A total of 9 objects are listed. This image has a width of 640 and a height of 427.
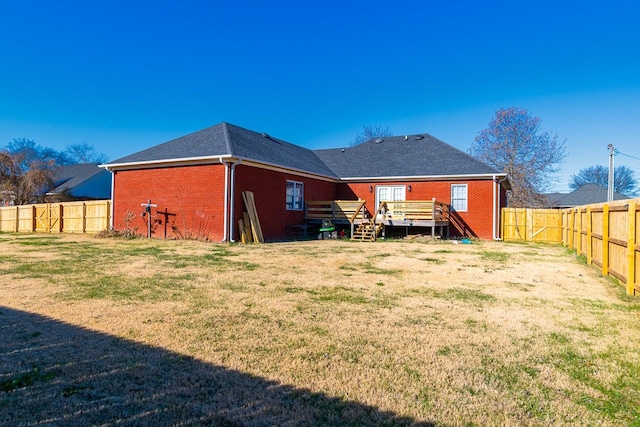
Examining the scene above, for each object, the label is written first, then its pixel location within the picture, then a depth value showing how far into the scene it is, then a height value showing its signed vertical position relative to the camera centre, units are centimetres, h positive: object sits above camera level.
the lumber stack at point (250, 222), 1486 -39
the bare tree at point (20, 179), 2680 +229
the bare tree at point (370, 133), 4634 +1052
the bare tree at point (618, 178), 5229 +577
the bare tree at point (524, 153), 3170 +560
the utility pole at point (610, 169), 2483 +337
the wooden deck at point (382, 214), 1761 +2
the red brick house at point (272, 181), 1478 +158
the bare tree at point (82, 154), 5635 +888
